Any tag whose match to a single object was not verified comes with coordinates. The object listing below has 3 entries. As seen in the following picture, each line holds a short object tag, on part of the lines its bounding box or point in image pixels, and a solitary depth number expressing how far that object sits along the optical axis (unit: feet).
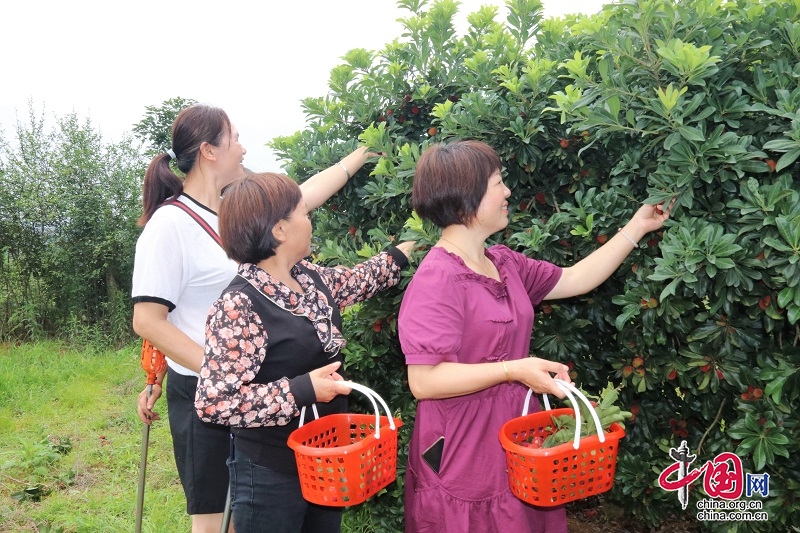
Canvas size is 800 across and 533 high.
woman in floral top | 7.53
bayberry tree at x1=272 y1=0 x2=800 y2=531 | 7.53
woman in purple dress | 7.32
